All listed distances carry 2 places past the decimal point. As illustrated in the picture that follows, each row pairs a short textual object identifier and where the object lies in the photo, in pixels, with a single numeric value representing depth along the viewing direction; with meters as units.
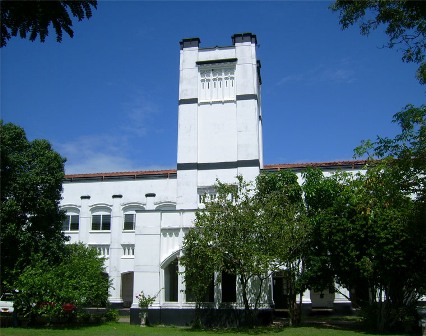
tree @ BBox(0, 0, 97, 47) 8.49
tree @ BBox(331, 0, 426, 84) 10.84
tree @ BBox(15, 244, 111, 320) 19.94
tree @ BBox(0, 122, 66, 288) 21.16
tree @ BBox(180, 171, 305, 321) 19.41
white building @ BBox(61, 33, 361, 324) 22.94
